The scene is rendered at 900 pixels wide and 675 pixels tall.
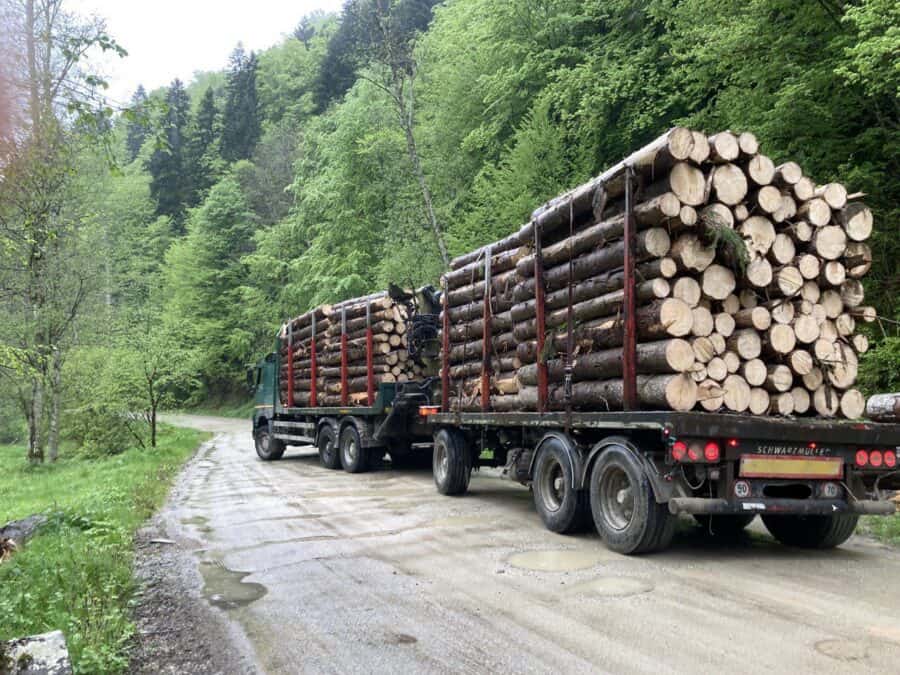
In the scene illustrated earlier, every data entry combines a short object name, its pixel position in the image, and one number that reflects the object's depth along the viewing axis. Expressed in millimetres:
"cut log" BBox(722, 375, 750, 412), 6055
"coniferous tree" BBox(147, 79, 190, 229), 61781
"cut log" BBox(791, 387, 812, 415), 6352
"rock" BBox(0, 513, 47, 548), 8398
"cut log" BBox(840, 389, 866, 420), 6527
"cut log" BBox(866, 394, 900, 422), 7785
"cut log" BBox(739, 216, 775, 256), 6223
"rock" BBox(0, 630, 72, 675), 3234
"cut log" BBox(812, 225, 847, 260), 6477
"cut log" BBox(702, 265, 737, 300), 6156
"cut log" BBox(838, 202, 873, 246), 6656
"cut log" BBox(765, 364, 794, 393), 6215
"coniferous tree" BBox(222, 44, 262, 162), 60969
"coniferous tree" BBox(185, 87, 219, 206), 60375
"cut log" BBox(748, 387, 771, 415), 6148
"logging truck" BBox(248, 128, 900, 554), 5922
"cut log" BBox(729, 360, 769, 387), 6141
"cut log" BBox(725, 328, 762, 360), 6172
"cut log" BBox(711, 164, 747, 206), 6141
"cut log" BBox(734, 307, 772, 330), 6191
